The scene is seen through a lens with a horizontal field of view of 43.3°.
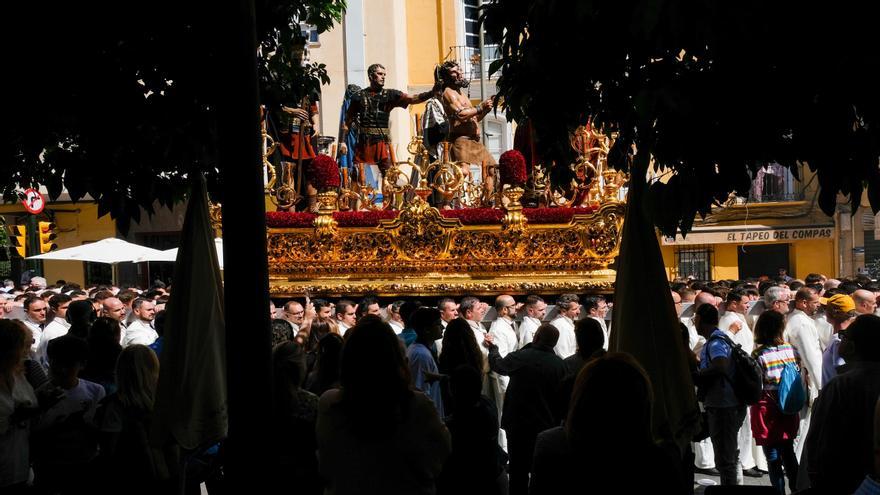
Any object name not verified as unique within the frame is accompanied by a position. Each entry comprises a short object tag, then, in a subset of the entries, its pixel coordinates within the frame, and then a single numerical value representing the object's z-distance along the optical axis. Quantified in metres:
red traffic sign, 25.89
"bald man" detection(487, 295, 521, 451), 11.06
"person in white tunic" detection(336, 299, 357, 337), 11.88
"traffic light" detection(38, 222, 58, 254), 25.23
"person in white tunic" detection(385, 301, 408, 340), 11.58
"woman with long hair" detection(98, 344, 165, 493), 6.26
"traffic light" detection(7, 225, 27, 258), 24.77
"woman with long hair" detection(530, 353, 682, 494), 3.92
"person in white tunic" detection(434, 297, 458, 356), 11.80
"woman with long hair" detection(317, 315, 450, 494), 4.68
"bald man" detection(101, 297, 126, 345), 11.77
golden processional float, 15.52
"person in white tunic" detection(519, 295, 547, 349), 11.88
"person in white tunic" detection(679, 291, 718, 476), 10.81
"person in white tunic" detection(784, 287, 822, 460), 10.14
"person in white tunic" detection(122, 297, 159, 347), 11.06
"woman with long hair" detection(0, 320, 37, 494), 6.12
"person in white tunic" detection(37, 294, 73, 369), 10.88
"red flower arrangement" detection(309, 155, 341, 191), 16.23
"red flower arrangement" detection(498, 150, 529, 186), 15.61
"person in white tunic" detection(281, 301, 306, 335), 12.22
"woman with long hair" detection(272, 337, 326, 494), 5.54
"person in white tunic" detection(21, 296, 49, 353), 12.50
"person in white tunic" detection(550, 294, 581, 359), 11.71
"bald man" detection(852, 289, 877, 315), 10.18
